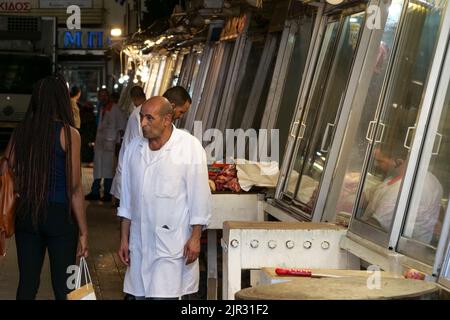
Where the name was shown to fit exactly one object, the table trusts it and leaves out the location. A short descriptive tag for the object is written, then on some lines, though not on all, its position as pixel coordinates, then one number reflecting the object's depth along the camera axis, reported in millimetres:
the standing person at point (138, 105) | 8758
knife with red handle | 5469
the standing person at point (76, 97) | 16344
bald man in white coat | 5961
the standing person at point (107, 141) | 16312
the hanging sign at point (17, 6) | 25406
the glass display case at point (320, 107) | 7641
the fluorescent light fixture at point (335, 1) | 7334
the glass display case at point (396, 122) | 6020
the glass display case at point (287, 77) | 9875
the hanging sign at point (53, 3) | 25261
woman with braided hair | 6270
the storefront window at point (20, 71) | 26938
